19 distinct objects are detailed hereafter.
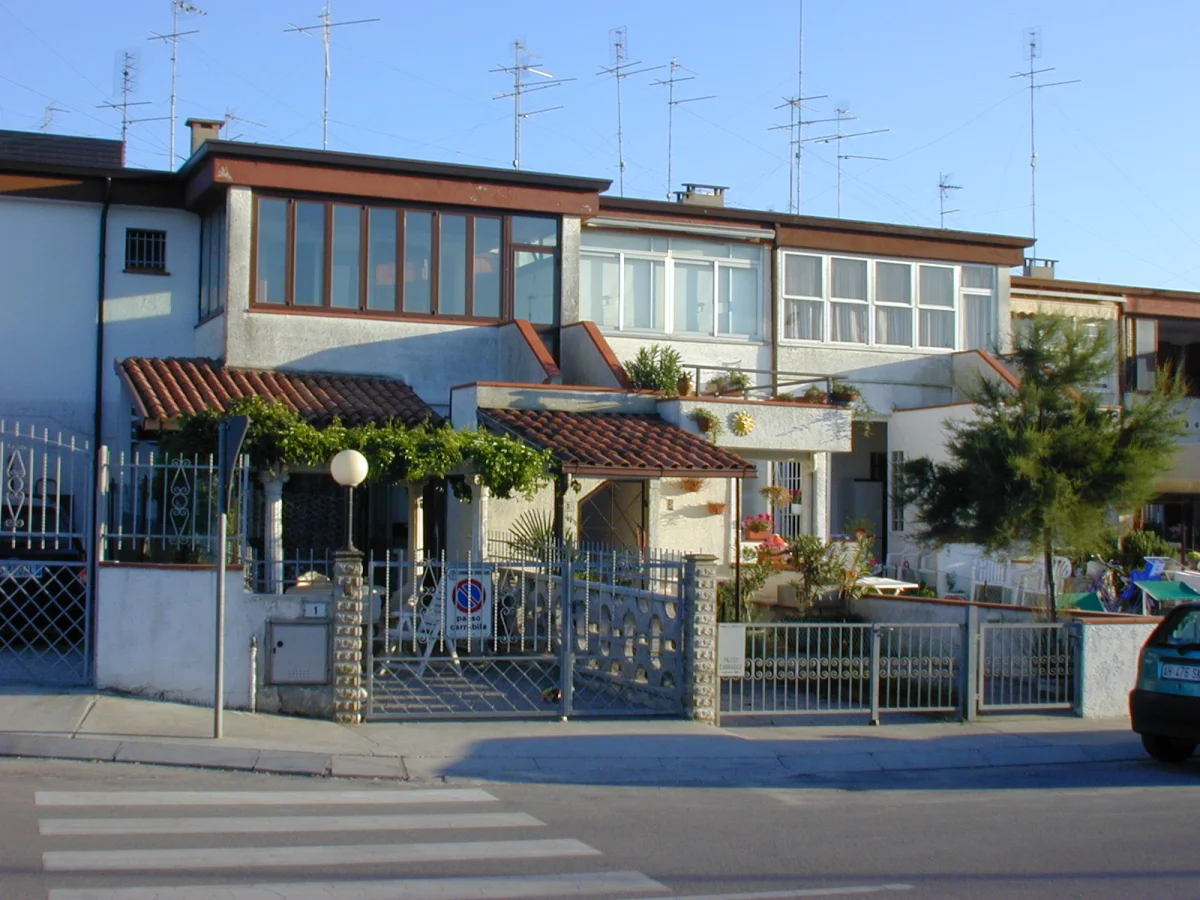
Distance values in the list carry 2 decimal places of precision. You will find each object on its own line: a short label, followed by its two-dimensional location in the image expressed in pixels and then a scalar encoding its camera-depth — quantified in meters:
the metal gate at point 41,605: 13.22
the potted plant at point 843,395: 21.05
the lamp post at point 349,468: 13.73
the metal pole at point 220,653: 11.52
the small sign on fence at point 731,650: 13.01
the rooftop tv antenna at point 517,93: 25.92
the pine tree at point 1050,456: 15.32
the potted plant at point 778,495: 21.75
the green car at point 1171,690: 11.60
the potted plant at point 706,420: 19.42
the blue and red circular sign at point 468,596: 13.63
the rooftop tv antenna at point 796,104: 27.89
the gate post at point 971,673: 13.75
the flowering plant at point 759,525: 20.81
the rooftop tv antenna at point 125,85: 26.42
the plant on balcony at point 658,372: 20.45
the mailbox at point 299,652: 12.56
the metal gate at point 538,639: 13.03
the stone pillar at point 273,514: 15.71
